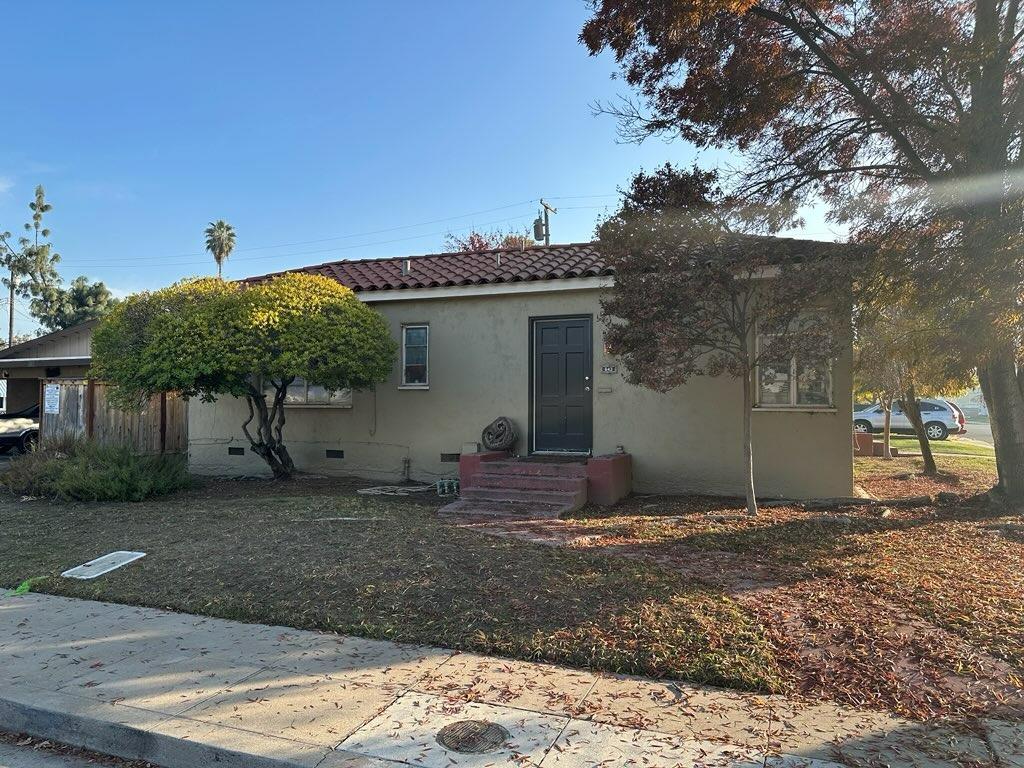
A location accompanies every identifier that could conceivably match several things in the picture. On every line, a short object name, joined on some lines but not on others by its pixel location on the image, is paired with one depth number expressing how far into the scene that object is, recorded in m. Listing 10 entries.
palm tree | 48.75
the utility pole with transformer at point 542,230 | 23.95
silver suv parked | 25.66
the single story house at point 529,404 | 9.69
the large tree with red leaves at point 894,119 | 6.88
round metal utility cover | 3.39
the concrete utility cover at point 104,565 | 6.46
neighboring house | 25.20
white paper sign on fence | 13.82
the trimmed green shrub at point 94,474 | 9.88
